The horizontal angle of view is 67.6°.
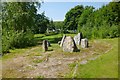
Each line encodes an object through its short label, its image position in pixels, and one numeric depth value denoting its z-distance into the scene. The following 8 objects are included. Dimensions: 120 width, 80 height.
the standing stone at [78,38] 8.74
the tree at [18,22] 10.05
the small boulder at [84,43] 7.77
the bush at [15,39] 9.26
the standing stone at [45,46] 7.47
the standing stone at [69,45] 6.78
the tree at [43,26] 24.46
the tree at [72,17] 30.09
